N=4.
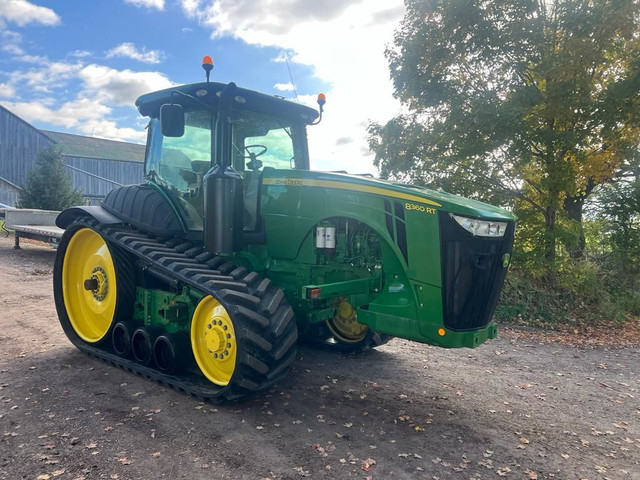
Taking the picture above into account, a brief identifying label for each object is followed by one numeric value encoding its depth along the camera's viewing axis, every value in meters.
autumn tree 8.70
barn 33.25
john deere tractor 4.01
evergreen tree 20.38
